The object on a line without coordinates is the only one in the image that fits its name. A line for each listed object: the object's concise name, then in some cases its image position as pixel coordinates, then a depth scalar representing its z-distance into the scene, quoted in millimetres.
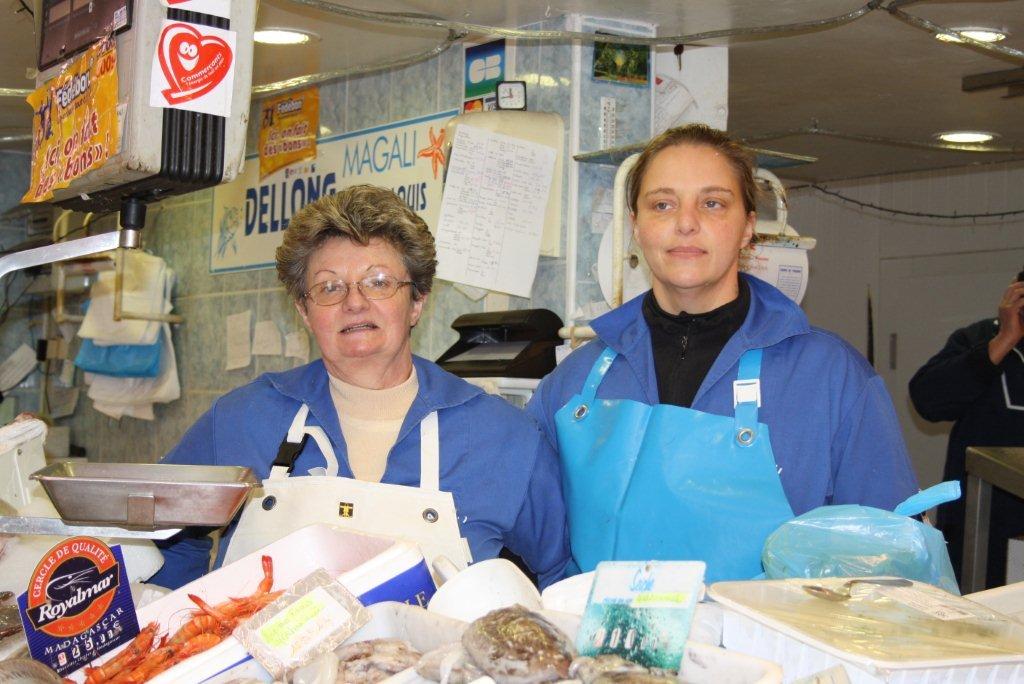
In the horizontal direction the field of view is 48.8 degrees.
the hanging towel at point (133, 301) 6035
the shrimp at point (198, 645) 1604
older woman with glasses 2271
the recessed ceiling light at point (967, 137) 6703
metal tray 1517
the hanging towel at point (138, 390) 6148
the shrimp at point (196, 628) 1678
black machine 3793
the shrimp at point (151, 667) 1575
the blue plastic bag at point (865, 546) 1688
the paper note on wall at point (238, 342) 5730
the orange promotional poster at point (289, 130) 5406
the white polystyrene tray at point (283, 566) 1773
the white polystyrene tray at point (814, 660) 1224
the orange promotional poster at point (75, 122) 1485
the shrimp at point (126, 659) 1617
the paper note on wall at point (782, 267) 3896
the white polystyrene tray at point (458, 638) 1245
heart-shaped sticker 1463
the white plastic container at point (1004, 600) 1634
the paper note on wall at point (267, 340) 5525
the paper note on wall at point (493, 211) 4035
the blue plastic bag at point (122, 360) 6051
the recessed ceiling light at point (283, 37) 4453
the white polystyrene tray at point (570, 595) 1564
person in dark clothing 4391
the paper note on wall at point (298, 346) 5327
